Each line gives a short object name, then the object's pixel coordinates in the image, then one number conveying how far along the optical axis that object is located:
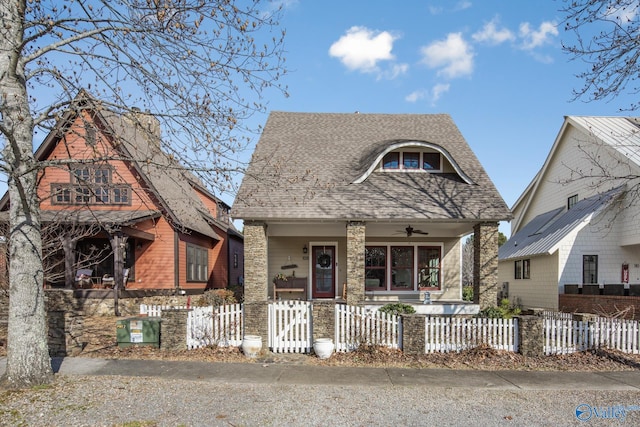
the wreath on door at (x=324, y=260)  17.47
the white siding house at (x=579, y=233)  16.95
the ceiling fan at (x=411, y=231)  15.53
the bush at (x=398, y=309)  11.59
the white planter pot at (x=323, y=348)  9.98
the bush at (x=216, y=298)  15.70
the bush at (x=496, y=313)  11.35
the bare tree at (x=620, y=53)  7.94
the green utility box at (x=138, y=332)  10.20
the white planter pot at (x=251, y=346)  10.09
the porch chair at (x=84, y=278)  16.37
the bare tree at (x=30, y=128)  6.89
